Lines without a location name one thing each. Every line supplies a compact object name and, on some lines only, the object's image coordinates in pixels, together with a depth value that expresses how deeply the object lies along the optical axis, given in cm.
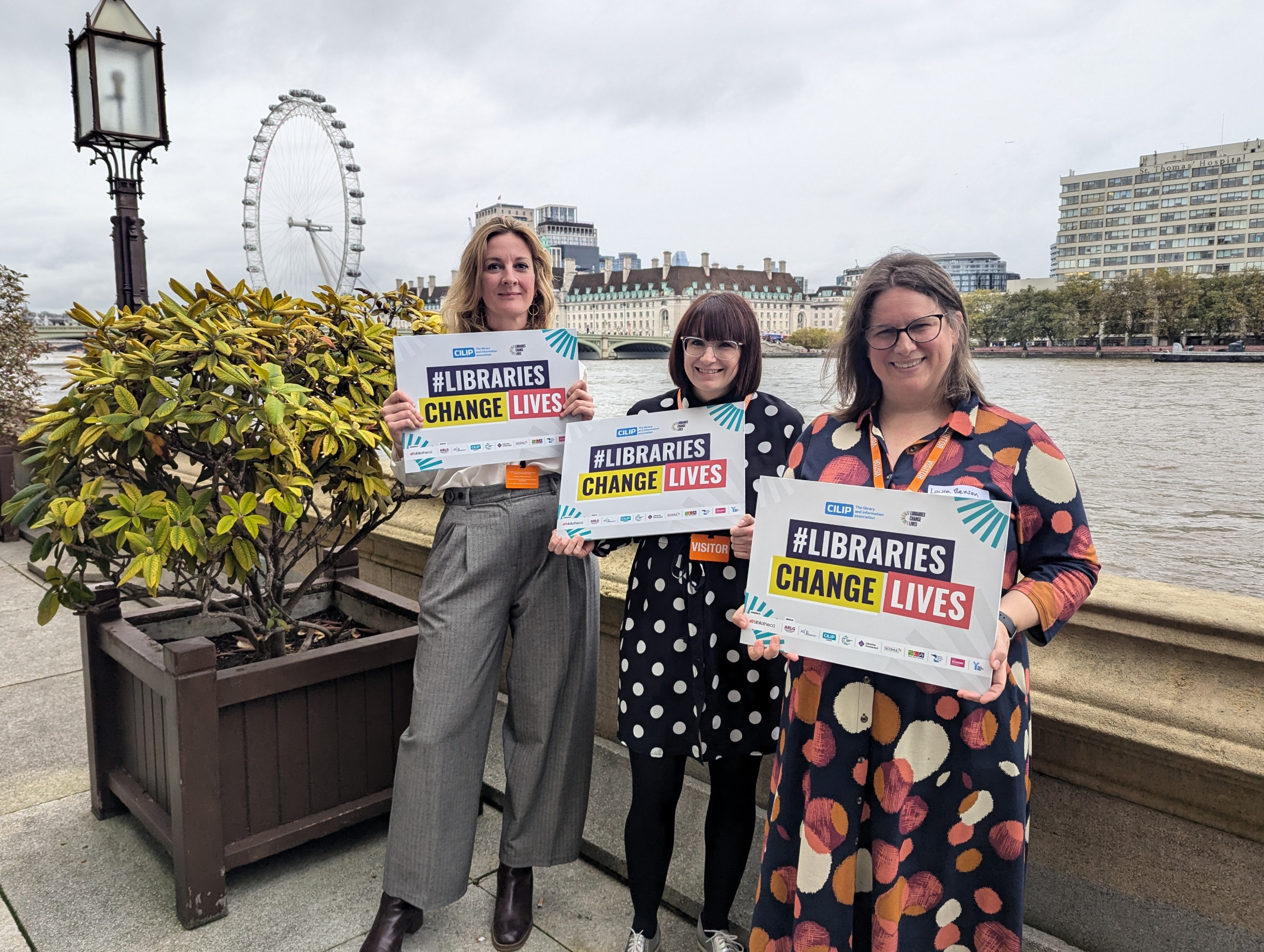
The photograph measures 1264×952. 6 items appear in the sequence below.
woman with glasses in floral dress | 155
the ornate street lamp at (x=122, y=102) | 502
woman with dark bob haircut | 212
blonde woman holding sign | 234
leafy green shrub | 234
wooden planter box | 243
